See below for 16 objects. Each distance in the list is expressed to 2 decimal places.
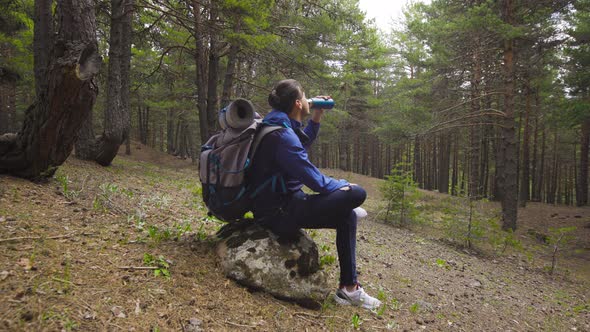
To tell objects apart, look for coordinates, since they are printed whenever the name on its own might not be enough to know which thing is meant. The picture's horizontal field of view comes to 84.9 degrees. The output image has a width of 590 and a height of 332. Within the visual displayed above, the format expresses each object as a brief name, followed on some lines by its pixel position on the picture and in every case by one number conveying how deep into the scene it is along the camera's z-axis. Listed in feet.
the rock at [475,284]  18.25
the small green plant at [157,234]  10.95
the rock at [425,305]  12.90
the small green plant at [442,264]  21.16
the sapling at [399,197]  30.09
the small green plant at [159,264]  8.65
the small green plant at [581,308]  18.03
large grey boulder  9.41
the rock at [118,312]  6.71
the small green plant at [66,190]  13.16
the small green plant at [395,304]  11.85
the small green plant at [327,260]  12.98
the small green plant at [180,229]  11.83
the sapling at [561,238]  22.01
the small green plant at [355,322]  9.34
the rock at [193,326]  7.17
